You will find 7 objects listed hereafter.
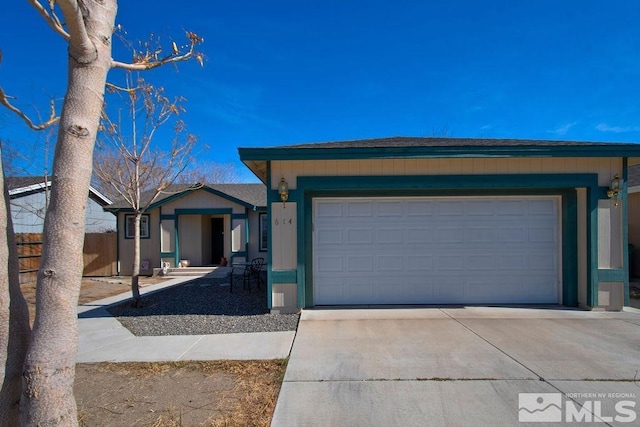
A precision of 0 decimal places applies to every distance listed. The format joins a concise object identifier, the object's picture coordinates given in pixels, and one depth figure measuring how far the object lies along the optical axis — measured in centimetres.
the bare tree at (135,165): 696
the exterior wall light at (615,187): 608
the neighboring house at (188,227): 1379
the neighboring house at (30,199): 1506
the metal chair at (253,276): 944
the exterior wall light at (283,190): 615
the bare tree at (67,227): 193
